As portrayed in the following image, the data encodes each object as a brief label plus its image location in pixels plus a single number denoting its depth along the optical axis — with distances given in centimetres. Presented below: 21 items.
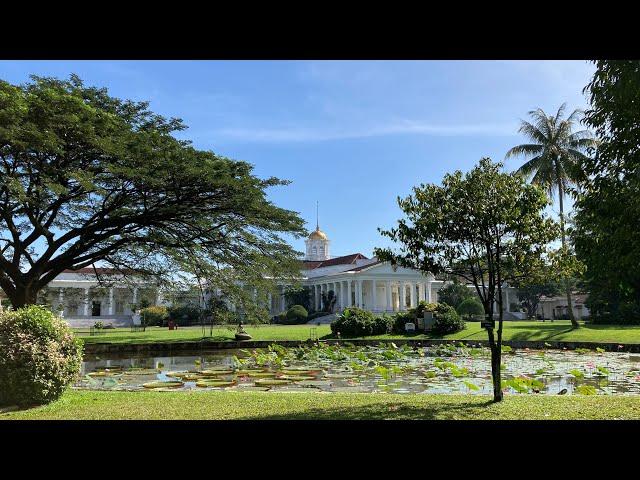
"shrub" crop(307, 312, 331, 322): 5617
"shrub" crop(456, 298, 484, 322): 4544
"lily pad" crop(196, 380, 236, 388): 1160
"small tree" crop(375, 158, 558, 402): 801
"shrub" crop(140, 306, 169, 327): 4991
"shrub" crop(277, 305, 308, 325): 5272
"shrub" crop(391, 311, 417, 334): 2750
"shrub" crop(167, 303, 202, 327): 5181
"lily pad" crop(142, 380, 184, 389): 1161
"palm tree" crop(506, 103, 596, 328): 2906
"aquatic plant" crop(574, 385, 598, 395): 921
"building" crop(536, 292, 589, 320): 6197
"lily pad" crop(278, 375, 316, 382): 1239
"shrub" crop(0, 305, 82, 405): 811
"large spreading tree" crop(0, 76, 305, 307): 1546
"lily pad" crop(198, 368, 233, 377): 1370
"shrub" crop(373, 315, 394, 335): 2738
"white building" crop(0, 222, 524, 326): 6010
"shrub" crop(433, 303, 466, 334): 2616
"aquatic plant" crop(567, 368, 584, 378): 1098
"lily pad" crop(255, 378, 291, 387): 1152
